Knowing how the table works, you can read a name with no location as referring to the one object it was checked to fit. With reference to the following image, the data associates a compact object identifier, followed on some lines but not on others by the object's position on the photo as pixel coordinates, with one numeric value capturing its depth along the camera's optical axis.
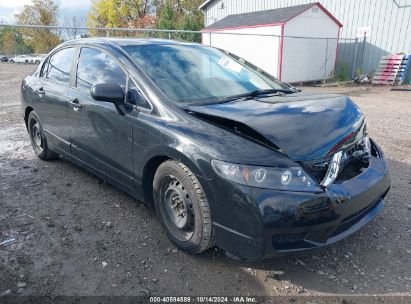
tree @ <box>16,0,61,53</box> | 38.38
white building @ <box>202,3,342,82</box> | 14.94
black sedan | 2.27
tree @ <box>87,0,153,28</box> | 47.00
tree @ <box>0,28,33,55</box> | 11.09
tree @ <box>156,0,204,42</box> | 27.12
